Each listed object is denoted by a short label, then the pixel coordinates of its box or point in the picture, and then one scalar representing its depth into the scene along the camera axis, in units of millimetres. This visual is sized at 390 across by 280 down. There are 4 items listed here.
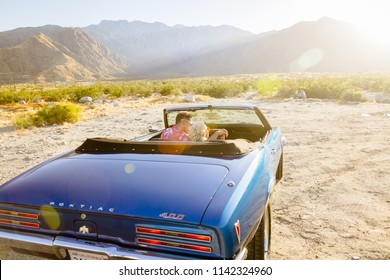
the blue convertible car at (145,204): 2166
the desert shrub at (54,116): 13031
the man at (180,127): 4277
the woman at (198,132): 3822
